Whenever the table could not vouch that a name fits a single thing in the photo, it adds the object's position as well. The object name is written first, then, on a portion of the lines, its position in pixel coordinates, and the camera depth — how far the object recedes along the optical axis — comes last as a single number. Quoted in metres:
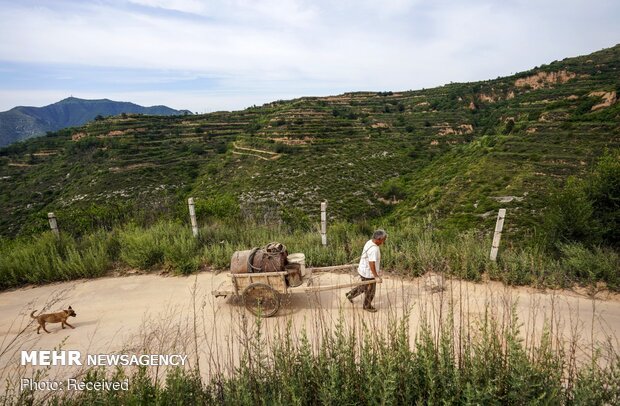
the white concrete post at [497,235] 6.32
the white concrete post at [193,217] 8.12
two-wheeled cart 5.07
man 5.18
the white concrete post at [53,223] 7.88
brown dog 4.70
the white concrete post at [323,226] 7.92
